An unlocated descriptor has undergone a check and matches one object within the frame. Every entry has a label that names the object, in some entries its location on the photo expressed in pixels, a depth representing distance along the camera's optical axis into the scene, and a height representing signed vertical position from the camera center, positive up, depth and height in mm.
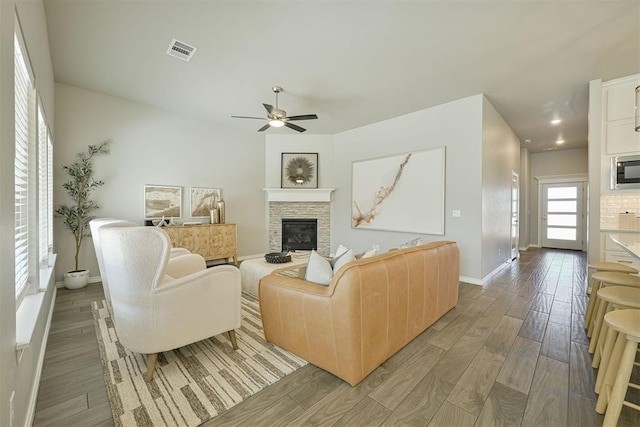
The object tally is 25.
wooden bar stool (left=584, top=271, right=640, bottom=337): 1995 -520
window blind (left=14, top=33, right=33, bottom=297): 1550 +238
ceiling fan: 3714 +1378
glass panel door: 7312 -28
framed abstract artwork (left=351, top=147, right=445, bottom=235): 4570 +390
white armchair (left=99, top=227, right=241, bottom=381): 1733 -599
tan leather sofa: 1688 -727
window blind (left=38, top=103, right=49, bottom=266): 2572 +225
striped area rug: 1556 -1198
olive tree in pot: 3852 +76
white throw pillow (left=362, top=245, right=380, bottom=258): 2321 -366
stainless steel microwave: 3262 +548
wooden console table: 4629 -541
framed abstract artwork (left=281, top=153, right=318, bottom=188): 6320 +963
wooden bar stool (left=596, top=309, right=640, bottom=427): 1276 -740
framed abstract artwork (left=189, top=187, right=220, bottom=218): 5223 +211
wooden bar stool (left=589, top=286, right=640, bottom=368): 1603 -557
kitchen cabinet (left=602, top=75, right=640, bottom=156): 3330 +1288
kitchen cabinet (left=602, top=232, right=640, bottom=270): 3336 -509
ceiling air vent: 2910 +1860
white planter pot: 3789 -1025
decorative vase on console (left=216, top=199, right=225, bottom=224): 5375 -16
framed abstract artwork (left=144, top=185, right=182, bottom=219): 4672 +163
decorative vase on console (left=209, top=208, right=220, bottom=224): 5265 -88
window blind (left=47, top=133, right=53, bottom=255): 3227 +229
